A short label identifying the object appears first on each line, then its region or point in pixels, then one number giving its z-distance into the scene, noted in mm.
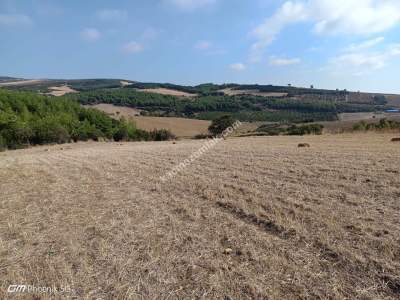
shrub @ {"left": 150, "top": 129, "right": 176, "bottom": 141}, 86438
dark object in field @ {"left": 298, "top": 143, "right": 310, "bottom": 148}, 24125
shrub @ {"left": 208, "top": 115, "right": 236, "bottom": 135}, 83375
